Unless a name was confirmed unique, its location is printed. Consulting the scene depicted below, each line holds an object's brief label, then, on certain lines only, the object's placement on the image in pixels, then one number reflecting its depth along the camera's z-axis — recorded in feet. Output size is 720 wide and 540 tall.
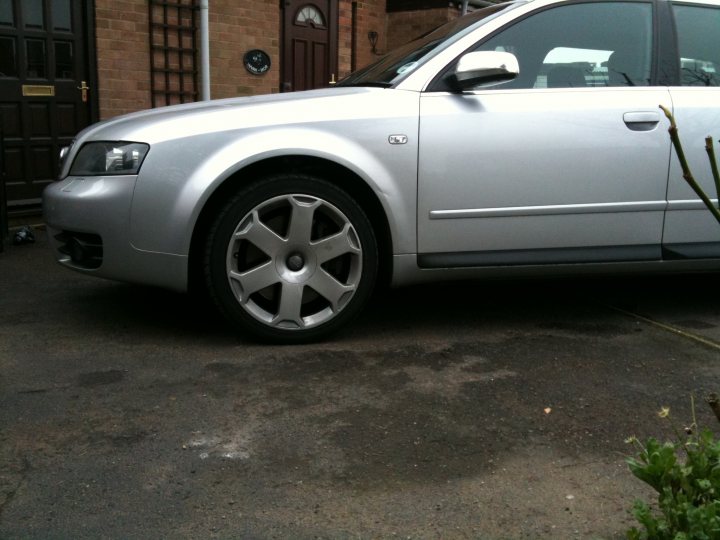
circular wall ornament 31.04
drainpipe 28.76
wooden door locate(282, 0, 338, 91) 32.96
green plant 5.97
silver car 11.85
